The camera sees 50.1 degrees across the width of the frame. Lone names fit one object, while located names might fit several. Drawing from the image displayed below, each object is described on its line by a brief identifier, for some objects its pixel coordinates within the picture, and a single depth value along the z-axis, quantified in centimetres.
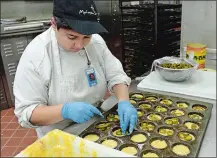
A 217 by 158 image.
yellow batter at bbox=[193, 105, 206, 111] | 145
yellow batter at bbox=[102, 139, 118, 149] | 115
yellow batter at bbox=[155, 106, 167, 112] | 146
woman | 124
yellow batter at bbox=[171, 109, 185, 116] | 140
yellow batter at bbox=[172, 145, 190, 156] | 107
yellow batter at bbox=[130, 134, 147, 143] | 118
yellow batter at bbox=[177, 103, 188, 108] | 149
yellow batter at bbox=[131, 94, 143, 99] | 166
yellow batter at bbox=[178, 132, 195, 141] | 116
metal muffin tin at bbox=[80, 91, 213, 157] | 109
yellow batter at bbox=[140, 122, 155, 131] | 128
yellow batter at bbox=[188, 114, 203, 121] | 134
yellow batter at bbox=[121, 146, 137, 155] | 110
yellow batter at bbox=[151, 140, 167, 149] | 113
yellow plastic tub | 194
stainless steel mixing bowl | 171
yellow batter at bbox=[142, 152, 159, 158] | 108
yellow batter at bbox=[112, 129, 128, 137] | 123
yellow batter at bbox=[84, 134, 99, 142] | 120
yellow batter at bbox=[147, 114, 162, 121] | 137
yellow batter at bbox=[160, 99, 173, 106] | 154
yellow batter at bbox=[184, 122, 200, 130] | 125
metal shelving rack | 308
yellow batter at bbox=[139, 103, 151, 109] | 151
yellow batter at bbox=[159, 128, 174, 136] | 122
